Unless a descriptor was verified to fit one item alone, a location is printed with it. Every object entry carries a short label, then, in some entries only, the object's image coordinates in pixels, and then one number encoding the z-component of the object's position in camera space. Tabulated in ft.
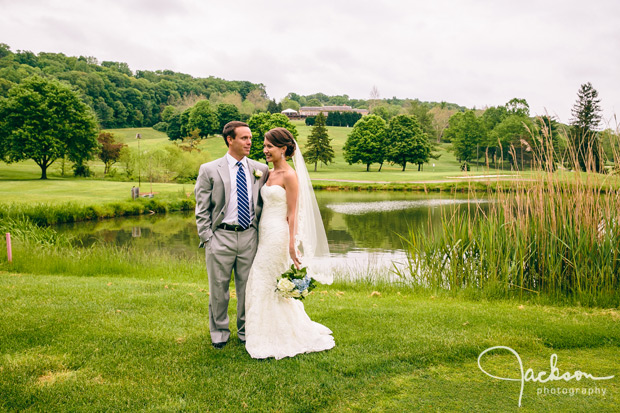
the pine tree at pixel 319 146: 198.18
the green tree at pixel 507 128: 199.98
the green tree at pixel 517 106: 237.45
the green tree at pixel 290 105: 427.74
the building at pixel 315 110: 406.13
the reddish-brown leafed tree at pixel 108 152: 146.20
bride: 15.08
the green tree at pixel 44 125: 122.93
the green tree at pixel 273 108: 291.17
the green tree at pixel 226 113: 270.69
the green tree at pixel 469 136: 220.64
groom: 15.08
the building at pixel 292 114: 359.87
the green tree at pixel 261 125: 191.01
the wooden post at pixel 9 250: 32.45
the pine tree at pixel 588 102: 183.11
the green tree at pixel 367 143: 201.46
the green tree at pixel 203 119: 251.80
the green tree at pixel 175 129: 268.00
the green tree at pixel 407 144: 197.88
